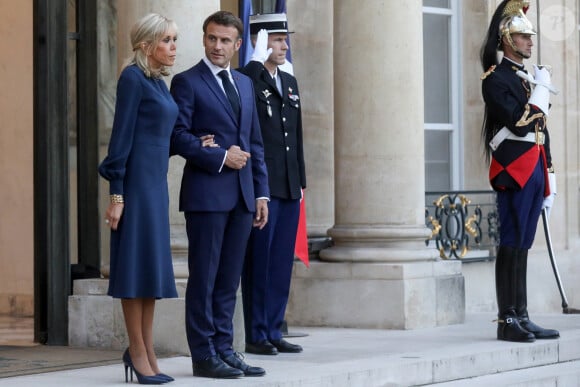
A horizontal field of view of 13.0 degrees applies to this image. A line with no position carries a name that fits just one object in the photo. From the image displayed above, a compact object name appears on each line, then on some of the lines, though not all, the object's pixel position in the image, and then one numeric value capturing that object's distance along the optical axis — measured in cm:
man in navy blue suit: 1276
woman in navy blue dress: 1205
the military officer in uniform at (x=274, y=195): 1500
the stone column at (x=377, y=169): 1807
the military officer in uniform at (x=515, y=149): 1598
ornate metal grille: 2142
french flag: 1605
